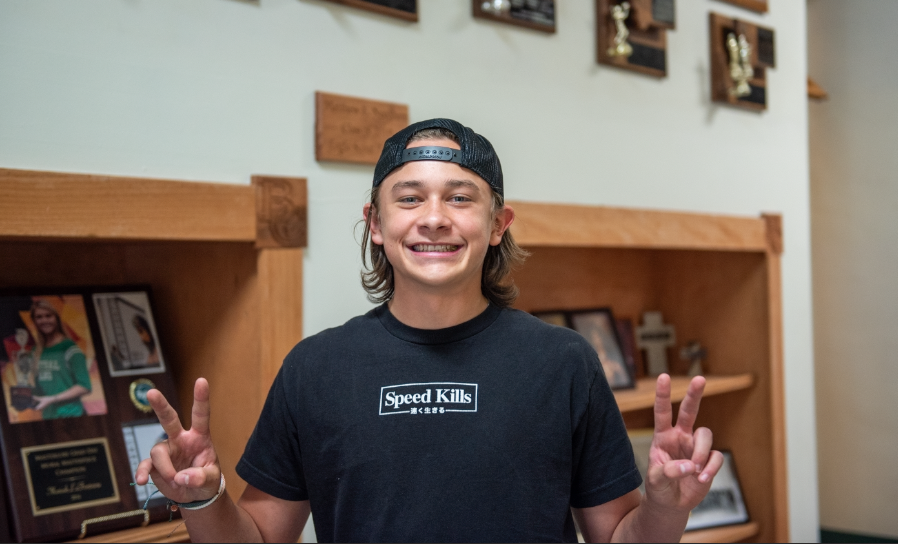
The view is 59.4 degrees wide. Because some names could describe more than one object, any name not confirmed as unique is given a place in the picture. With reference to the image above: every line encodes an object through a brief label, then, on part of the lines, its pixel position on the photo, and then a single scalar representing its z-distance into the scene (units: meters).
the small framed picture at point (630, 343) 2.47
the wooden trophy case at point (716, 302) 2.28
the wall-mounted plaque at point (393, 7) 1.60
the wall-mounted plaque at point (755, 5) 2.38
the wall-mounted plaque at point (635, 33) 2.04
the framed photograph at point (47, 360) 1.43
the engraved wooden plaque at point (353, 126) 1.54
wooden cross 2.56
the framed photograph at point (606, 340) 2.29
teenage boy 1.04
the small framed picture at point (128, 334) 1.54
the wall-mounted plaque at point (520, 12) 1.80
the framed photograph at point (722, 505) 2.42
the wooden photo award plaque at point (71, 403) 1.38
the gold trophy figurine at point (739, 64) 2.28
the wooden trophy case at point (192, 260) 1.25
